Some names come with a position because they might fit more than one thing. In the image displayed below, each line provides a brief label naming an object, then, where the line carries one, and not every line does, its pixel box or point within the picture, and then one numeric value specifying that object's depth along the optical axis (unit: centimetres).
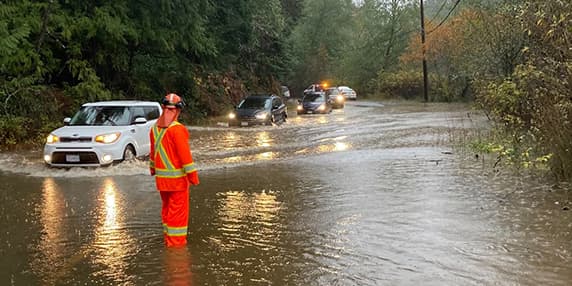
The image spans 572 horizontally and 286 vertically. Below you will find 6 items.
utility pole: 4875
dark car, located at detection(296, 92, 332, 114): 3578
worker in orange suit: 675
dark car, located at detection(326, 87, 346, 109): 4272
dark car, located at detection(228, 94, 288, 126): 2647
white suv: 1303
